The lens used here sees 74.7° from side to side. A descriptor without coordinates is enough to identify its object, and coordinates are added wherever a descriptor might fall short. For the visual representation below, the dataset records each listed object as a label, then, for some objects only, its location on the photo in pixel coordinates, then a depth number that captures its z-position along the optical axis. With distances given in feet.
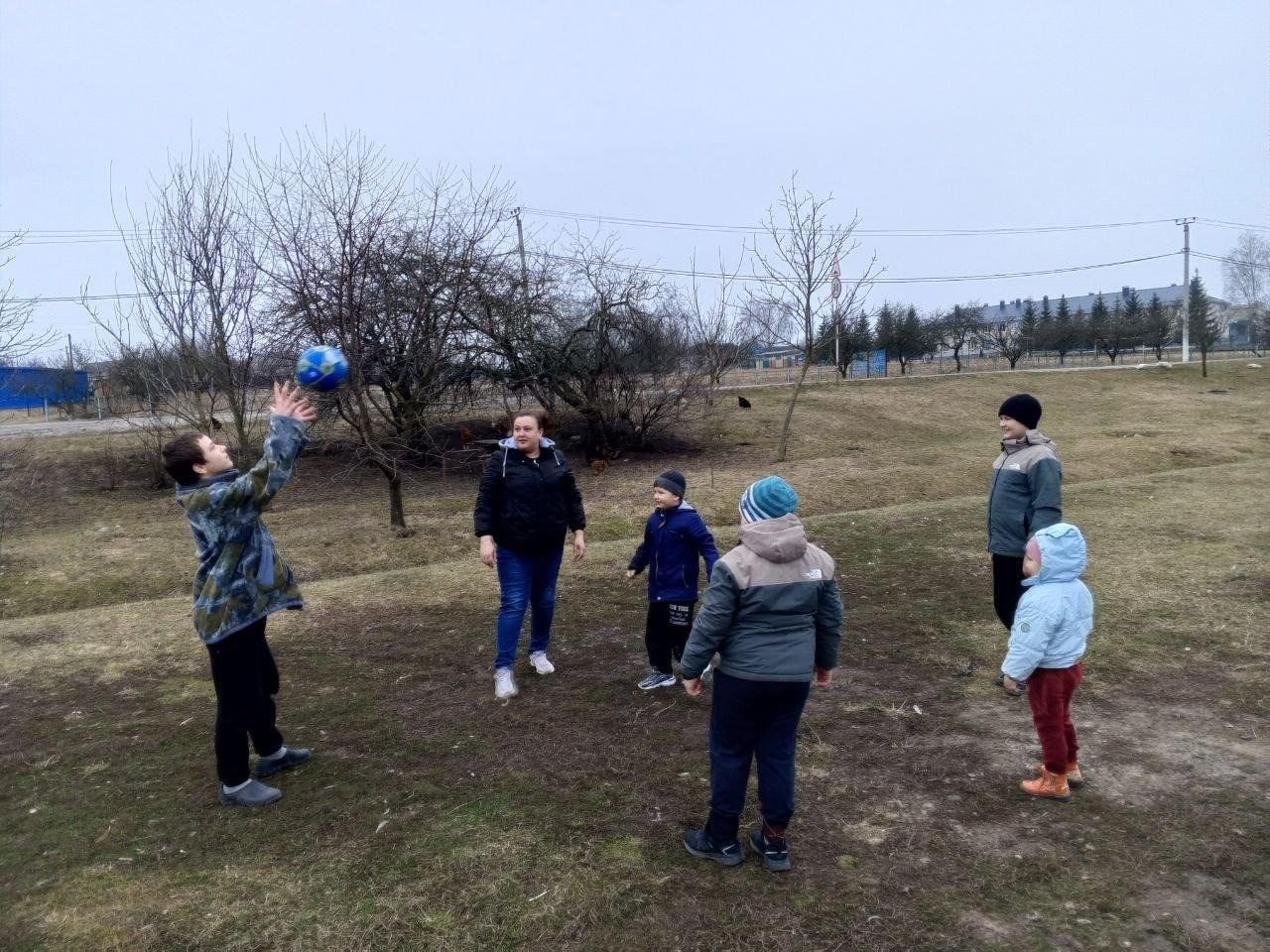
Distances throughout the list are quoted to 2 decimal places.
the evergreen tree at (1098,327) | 146.72
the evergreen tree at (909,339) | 131.75
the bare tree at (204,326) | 38.14
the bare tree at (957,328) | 142.82
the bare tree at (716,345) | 59.88
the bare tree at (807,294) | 54.44
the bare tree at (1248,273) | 212.64
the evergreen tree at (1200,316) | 128.30
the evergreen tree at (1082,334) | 148.25
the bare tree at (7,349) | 30.55
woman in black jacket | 16.60
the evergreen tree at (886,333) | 131.64
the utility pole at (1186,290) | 127.34
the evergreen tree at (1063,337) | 149.79
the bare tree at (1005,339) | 137.90
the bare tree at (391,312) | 33.91
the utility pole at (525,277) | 52.06
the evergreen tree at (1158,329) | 144.46
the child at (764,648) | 10.18
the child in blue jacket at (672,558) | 16.25
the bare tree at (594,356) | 52.54
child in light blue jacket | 11.94
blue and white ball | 14.93
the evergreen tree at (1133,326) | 144.25
